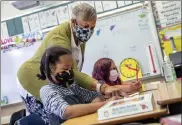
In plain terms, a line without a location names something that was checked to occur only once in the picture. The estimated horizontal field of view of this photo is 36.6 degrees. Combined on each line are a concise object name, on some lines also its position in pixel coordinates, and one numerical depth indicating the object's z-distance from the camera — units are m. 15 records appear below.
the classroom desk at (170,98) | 0.82
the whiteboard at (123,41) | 2.97
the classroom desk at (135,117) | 0.83
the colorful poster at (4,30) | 3.48
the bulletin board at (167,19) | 2.91
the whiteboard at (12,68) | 3.34
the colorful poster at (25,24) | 3.43
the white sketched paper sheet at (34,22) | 3.39
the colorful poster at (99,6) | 3.15
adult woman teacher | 1.71
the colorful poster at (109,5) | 3.10
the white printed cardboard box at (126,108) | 0.89
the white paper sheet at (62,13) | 3.30
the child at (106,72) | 2.47
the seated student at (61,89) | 1.21
